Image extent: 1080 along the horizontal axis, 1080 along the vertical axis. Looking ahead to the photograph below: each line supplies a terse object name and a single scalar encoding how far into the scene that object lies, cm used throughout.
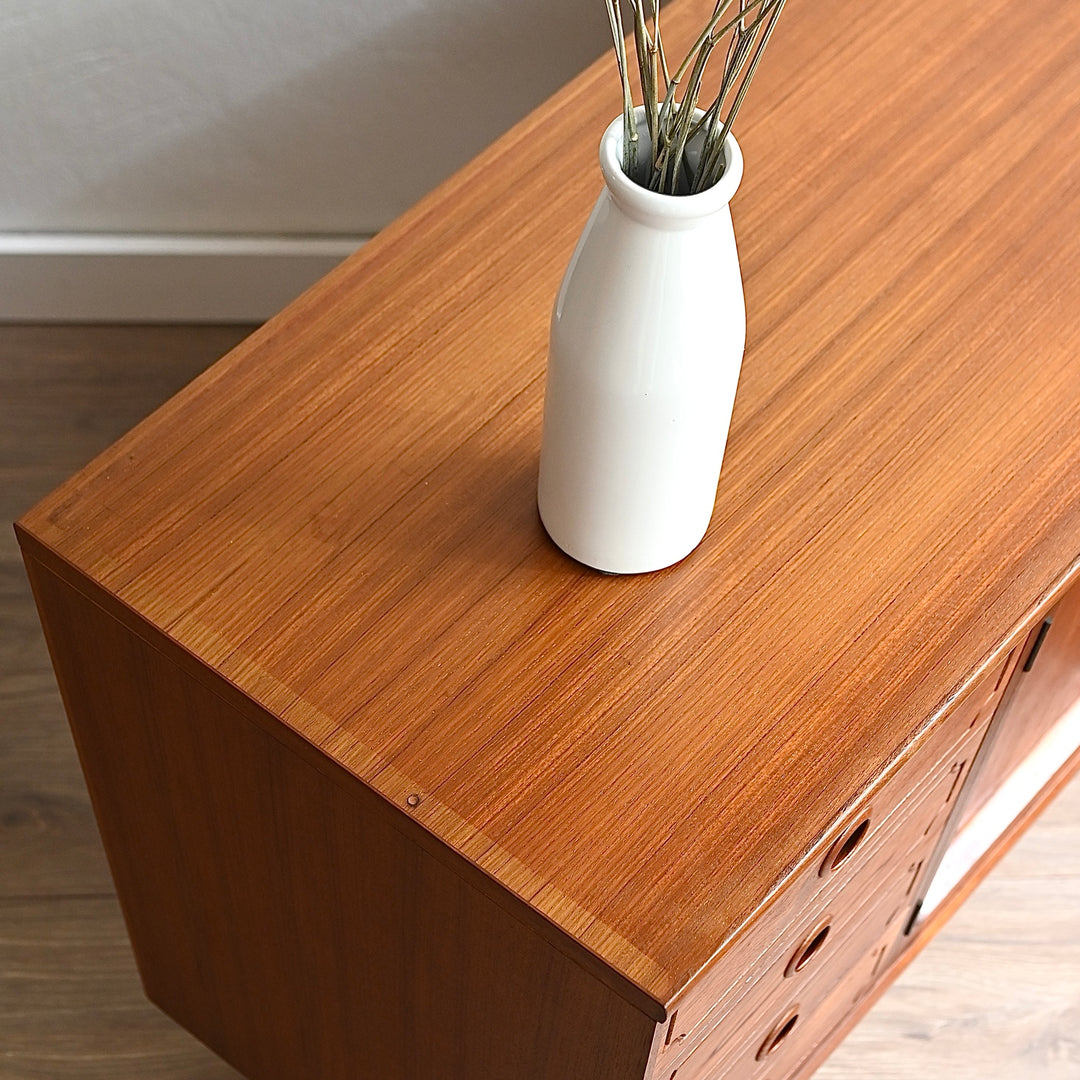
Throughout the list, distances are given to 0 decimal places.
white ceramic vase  113
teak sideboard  120
